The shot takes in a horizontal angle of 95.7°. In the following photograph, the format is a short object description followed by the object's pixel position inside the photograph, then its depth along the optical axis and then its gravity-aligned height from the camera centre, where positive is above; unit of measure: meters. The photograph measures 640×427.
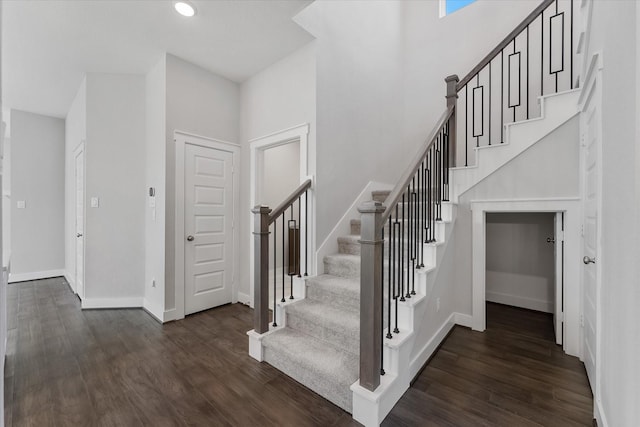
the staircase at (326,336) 2.07 -1.07
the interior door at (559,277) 2.75 -0.62
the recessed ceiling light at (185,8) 2.54 +1.83
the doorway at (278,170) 3.14 +0.70
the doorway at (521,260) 3.65 -0.63
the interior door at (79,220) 4.07 -0.14
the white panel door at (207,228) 3.56 -0.22
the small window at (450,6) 4.29 +3.13
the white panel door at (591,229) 1.83 -0.11
